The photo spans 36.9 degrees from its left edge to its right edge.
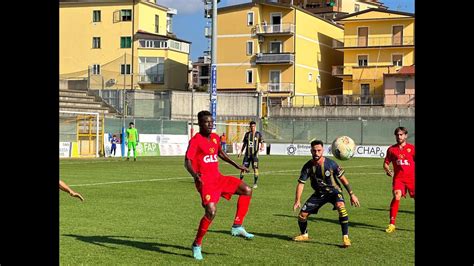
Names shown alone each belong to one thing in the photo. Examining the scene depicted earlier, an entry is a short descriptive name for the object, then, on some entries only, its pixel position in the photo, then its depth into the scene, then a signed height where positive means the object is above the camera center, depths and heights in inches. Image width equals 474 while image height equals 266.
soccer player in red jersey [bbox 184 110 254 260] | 375.9 -33.2
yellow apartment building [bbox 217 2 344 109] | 3011.8 +279.4
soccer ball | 527.2 -25.4
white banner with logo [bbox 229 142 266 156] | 2065.9 -100.6
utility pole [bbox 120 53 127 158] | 1688.0 -61.2
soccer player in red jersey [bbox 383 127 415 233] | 506.9 -35.6
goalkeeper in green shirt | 1403.8 -50.0
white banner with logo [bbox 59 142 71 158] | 1577.3 -83.1
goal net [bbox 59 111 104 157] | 1608.0 -50.7
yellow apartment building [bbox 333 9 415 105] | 2950.3 +282.0
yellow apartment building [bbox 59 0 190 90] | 3048.7 +311.7
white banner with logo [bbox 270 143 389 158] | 1966.0 -101.2
